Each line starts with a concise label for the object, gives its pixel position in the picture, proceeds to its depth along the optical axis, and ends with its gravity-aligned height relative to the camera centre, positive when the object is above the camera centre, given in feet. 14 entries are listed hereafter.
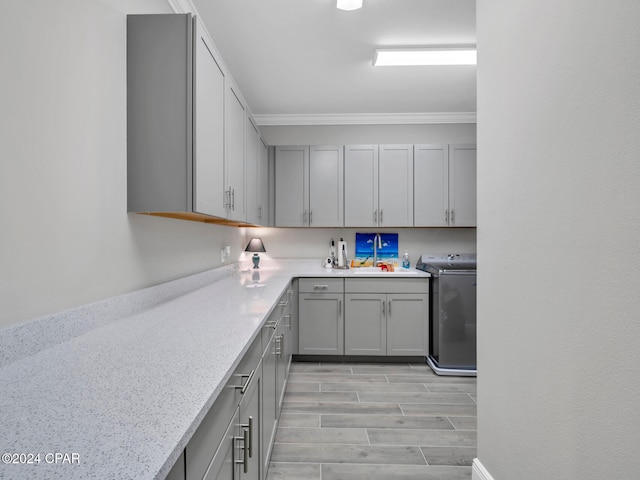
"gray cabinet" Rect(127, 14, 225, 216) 5.44 +1.95
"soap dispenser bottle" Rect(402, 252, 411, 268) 13.25 -0.88
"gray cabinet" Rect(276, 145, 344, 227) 12.67 +1.85
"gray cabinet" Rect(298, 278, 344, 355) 11.60 -2.60
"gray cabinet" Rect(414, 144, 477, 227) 12.44 +1.86
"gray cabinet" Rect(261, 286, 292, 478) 5.56 -2.54
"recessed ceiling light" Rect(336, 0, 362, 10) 6.83 +4.58
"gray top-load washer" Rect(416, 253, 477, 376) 10.59 -2.54
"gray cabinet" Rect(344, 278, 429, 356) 11.49 -2.61
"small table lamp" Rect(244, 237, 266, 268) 12.81 -0.39
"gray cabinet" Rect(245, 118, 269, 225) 9.47 +1.81
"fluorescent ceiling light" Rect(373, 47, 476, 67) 8.67 +4.56
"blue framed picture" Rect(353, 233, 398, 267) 13.52 -0.36
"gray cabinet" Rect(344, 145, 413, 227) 12.50 +1.83
